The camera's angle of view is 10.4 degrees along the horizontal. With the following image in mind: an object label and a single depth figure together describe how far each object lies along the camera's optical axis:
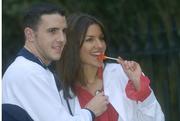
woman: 5.95
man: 5.10
